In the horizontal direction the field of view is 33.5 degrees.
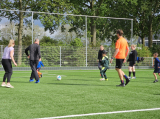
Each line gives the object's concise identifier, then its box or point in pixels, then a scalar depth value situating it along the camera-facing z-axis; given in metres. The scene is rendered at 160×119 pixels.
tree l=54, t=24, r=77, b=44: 25.11
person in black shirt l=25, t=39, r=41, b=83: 11.20
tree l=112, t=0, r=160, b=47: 35.03
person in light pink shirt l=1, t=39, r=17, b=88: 9.38
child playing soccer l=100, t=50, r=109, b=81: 12.56
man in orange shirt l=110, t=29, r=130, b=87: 9.64
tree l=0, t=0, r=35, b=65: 24.51
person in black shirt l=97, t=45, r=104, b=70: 14.49
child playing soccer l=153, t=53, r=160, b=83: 12.32
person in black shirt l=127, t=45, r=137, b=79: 14.34
